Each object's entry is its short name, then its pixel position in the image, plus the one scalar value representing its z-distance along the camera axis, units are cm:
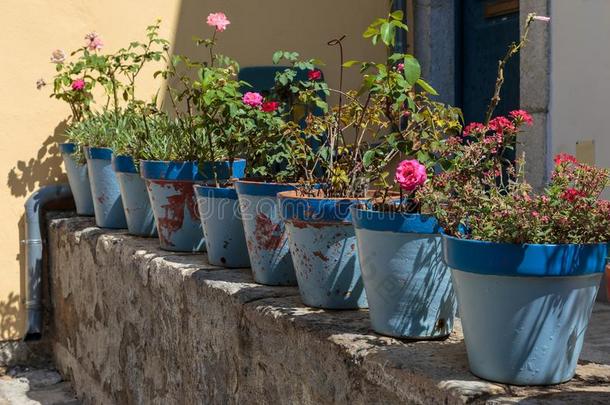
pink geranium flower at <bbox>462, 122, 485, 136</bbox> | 205
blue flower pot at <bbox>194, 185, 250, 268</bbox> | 292
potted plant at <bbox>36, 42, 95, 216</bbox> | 429
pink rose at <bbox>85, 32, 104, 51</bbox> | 438
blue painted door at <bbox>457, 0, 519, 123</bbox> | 492
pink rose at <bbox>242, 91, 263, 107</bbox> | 297
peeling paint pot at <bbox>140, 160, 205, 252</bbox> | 329
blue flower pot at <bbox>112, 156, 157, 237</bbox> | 368
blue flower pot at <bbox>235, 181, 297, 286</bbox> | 262
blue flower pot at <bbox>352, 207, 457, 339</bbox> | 198
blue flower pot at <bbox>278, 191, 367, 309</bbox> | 229
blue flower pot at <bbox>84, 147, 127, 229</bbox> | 398
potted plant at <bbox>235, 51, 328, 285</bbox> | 262
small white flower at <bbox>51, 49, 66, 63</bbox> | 437
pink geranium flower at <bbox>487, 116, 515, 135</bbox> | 208
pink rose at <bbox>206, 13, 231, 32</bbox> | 333
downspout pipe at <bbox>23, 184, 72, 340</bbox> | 445
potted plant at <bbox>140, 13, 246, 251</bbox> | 315
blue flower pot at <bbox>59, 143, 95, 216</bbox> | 430
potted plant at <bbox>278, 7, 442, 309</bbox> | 225
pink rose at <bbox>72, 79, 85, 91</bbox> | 429
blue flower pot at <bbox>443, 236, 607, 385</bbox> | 161
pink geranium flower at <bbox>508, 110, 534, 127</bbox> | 208
